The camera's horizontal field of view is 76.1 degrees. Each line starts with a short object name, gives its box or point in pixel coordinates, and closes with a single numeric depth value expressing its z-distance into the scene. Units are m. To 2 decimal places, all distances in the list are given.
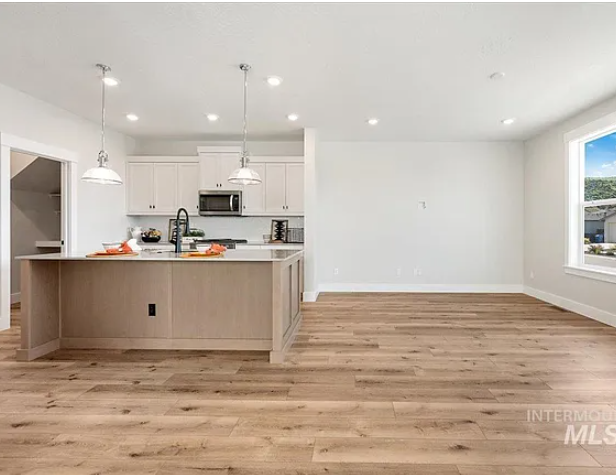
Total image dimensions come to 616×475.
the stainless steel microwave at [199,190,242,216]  6.34
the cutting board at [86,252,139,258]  3.36
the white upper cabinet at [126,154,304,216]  6.37
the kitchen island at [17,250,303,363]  3.47
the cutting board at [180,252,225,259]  3.45
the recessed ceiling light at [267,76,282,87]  3.90
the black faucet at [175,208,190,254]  3.79
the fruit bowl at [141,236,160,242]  6.52
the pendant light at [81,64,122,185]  3.56
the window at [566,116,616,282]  4.72
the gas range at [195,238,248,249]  6.27
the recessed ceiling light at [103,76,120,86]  3.96
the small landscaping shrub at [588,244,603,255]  4.97
